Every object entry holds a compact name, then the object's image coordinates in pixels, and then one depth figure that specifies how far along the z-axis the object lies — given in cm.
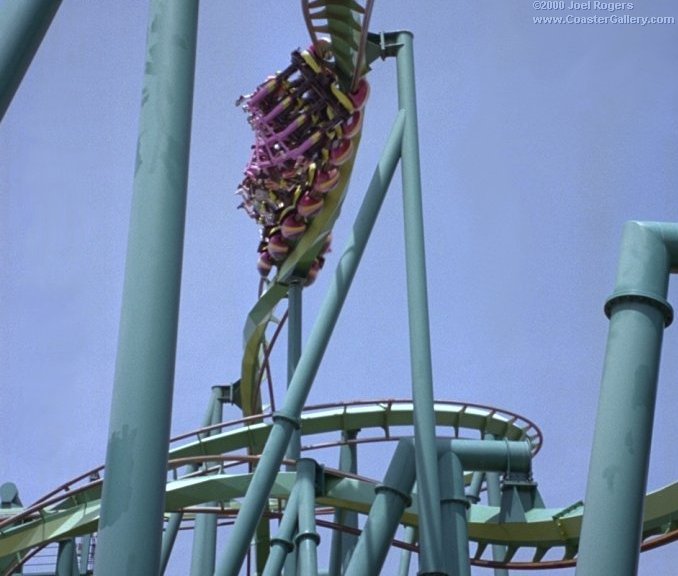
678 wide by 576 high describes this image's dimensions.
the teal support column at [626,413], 579
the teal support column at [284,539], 1279
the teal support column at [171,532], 1856
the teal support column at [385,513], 1105
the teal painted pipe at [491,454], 1289
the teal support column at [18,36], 541
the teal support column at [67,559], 2044
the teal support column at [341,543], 1777
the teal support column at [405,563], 1994
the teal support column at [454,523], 1125
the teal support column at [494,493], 1952
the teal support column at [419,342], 1129
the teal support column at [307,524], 1285
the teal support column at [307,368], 1181
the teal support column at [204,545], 1989
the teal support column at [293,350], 1619
